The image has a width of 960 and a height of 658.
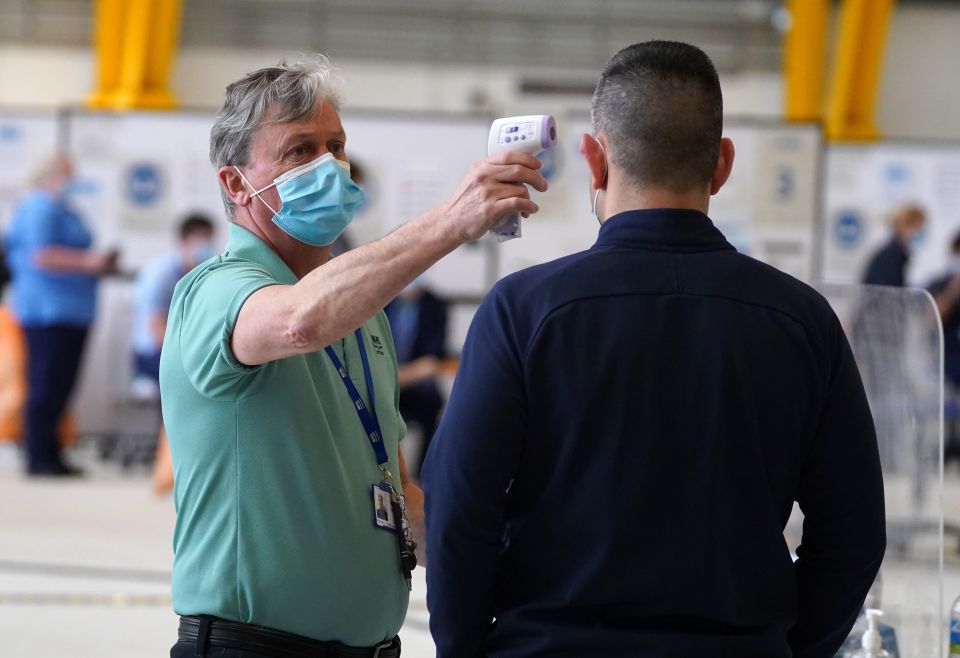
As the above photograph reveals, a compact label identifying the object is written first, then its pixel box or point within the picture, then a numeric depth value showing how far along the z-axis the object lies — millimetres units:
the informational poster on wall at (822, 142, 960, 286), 20594
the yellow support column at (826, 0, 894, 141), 23547
